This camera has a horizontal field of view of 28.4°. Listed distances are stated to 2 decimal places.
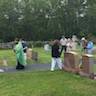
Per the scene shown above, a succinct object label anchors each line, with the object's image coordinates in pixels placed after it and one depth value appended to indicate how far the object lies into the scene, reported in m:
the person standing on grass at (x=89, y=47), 14.63
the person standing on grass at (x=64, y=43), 16.93
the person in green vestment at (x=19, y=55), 11.72
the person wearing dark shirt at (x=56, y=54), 10.69
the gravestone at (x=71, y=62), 10.09
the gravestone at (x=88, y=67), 9.19
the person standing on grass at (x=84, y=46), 15.11
